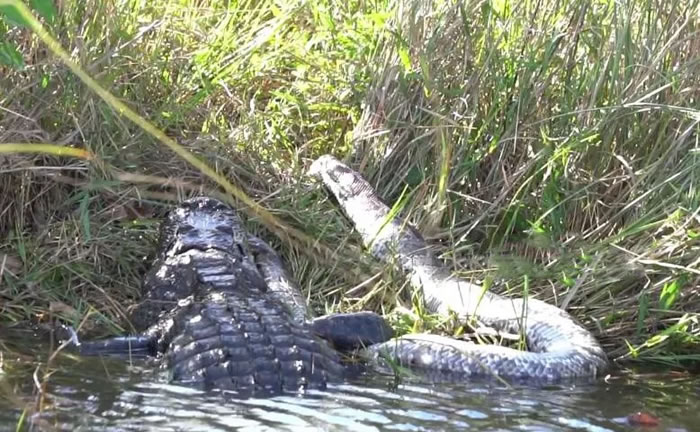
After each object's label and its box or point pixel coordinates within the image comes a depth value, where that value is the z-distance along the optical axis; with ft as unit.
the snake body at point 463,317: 15.89
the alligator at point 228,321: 14.80
